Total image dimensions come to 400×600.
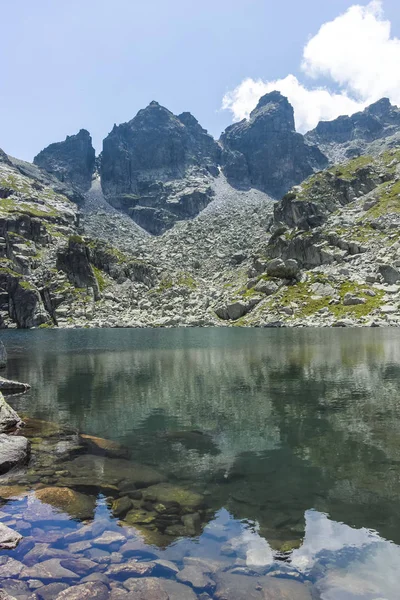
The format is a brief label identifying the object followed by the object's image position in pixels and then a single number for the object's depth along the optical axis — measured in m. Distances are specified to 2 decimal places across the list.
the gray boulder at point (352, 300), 159.88
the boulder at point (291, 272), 197.75
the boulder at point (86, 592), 11.98
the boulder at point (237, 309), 187.38
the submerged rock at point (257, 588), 12.13
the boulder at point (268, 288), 194.88
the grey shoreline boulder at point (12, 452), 23.22
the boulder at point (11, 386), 47.78
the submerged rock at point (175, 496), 18.31
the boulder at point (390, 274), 169.26
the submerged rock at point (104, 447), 25.80
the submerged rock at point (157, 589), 12.11
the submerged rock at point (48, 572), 13.00
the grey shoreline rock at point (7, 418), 30.27
